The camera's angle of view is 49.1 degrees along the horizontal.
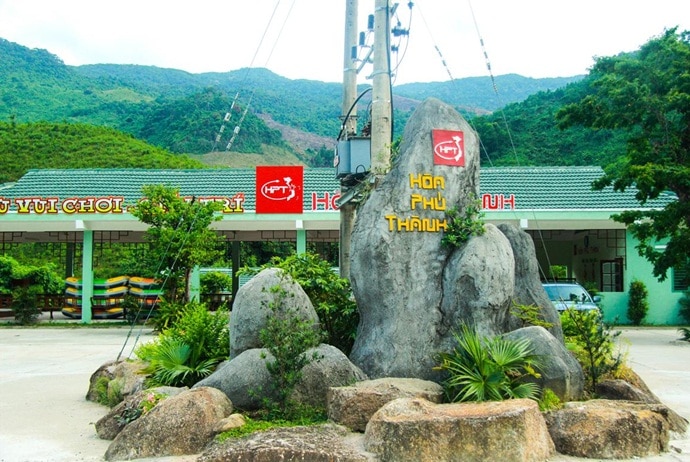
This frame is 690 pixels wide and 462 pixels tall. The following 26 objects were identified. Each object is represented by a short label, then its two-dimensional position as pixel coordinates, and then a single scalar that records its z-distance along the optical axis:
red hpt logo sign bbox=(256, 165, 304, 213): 23.23
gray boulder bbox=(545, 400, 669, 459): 6.89
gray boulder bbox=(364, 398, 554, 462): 6.31
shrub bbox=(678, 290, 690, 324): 23.50
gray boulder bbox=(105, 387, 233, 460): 7.00
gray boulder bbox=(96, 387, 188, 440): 7.88
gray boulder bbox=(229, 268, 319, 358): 8.69
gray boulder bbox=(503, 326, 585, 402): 8.09
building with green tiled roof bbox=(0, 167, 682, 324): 23.34
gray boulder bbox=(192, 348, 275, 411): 7.95
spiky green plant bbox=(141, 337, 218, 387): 9.23
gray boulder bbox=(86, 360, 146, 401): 9.55
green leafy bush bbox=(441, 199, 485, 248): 8.89
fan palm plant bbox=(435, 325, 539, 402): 7.72
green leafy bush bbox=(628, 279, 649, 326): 23.36
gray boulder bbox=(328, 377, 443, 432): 7.30
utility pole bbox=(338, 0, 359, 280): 11.73
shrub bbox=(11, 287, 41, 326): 25.00
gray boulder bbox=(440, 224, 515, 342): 8.56
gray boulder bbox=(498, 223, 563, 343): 9.88
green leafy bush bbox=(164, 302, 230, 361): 9.75
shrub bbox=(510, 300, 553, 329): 9.55
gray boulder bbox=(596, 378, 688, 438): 7.84
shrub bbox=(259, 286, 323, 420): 7.54
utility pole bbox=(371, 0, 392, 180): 10.43
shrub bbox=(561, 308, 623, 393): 9.03
